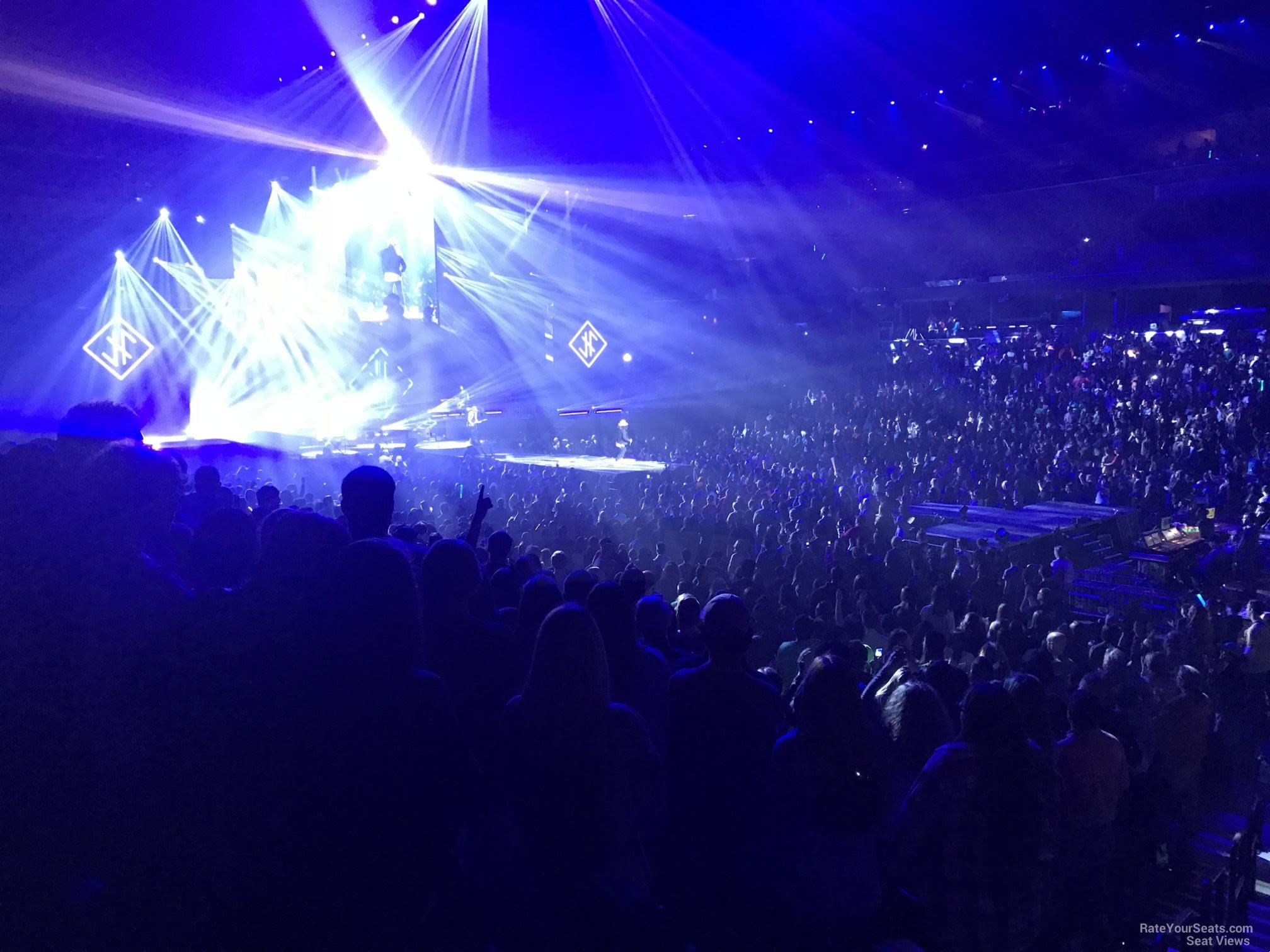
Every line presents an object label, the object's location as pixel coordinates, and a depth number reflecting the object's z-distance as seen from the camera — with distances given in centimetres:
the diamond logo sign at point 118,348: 1961
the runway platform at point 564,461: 2002
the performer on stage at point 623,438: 2581
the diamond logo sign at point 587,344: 3506
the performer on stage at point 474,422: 2839
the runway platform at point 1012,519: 1225
